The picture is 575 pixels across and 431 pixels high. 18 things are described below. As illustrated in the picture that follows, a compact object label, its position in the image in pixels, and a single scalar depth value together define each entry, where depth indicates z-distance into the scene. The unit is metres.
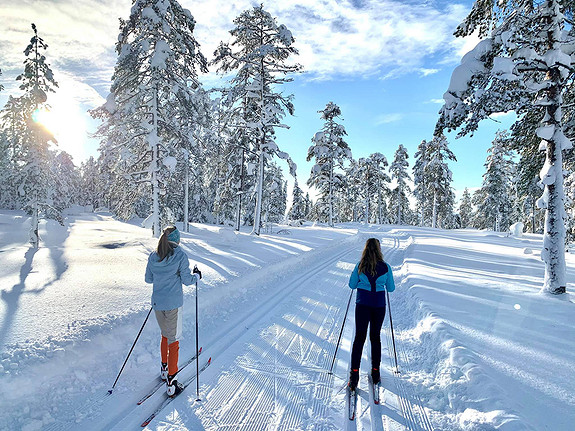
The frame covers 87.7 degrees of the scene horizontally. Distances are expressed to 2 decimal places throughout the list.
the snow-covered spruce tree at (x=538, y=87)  7.32
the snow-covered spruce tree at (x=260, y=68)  17.95
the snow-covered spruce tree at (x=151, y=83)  12.98
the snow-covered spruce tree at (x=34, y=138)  16.78
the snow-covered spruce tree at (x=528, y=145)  8.85
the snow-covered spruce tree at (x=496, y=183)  36.44
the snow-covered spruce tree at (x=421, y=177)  44.32
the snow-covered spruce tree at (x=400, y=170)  46.50
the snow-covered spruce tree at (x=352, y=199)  49.38
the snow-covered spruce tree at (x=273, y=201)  22.31
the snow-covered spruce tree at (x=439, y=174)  38.19
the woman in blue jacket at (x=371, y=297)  4.54
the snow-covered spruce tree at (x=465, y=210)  64.00
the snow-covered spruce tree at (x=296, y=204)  59.84
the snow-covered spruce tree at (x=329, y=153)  32.06
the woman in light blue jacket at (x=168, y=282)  4.47
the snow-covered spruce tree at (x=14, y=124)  17.23
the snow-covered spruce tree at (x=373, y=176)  42.88
